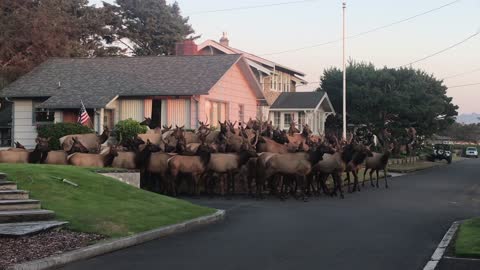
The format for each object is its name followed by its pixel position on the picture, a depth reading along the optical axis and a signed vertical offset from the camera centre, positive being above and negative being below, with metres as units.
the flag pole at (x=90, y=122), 30.00 +1.06
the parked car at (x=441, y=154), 60.78 -0.84
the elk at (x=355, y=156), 22.64 -0.43
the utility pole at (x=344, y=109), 40.74 +2.37
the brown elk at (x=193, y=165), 21.16 -0.71
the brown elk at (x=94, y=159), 21.22 -0.53
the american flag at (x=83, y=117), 28.61 +1.25
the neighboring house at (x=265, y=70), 41.88 +5.96
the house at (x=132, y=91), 31.38 +2.78
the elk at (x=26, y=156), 21.78 -0.45
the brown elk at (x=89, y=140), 24.00 +0.15
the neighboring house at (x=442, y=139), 100.41 +1.20
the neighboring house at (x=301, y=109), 46.22 +2.66
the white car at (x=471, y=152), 88.96 -0.92
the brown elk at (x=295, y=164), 20.64 -0.66
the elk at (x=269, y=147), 24.08 -0.09
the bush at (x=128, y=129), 27.48 +0.66
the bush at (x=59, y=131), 27.16 +0.56
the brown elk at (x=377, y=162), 26.27 -0.72
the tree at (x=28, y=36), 40.31 +7.14
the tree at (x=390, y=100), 50.09 +3.74
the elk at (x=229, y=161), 21.39 -0.58
